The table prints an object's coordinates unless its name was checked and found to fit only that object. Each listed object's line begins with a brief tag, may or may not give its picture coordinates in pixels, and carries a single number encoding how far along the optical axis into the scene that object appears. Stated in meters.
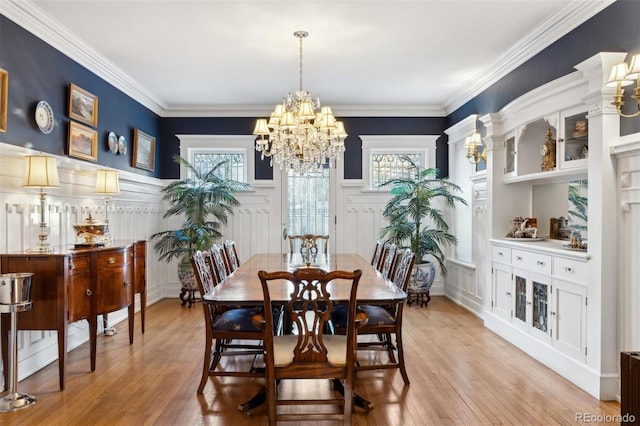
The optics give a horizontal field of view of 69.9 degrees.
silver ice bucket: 2.87
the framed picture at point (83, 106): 4.18
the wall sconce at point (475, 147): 5.28
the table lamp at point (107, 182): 4.30
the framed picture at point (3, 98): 3.20
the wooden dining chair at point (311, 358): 2.45
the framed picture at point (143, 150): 5.80
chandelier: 3.89
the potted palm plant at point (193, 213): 6.14
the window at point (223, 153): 6.87
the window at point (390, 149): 6.89
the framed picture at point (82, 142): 4.18
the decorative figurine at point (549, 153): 3.96
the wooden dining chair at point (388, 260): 3.89
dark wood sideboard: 3.14
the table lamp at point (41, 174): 3.16
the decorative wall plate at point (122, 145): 5.32
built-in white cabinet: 3.34
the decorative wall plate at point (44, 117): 3.66
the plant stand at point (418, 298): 6.09
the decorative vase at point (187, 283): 6.13
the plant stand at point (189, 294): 6.18
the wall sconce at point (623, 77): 2.62
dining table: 2.77
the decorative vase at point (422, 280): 6.04
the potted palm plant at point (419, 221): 6.09
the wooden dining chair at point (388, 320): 3.24
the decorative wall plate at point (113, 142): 5.05
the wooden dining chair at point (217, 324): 3.07
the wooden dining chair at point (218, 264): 3.64
